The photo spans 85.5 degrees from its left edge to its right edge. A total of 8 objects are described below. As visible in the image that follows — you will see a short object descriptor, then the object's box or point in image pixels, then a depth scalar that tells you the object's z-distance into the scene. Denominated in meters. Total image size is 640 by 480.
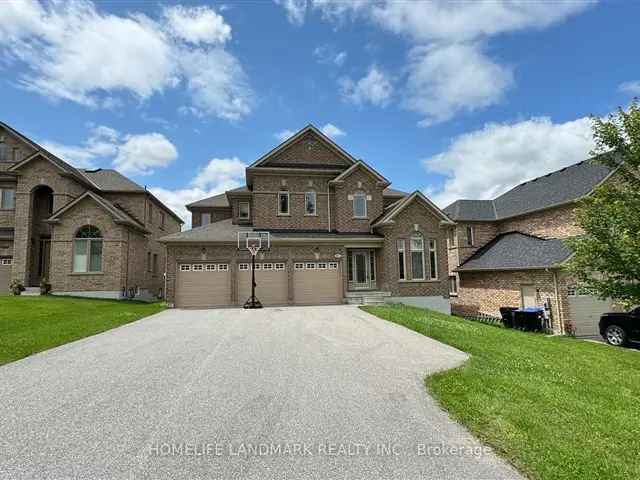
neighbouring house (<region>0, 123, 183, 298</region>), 20.61
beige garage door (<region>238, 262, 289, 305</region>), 18.34
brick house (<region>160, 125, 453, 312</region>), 18.16
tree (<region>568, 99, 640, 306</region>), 10.16
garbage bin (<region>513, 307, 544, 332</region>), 17.94
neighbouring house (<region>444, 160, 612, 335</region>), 17.59
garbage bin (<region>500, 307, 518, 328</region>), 18.89
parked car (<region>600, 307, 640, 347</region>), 13.20
